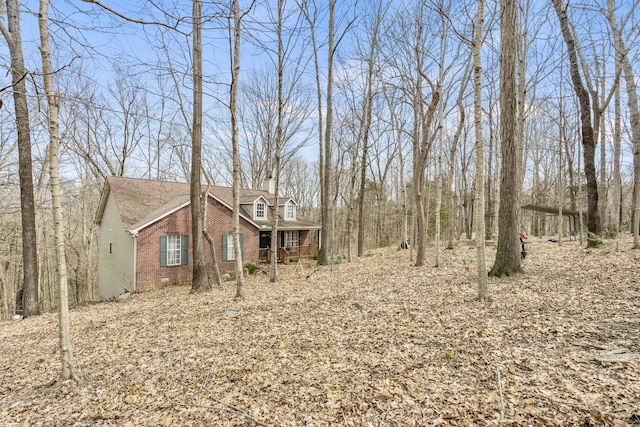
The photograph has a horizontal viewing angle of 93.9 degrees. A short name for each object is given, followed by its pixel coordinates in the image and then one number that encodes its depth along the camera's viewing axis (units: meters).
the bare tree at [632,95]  8.69
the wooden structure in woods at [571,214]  17.17
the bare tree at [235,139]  7.52
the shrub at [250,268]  15.81
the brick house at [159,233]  14.14
